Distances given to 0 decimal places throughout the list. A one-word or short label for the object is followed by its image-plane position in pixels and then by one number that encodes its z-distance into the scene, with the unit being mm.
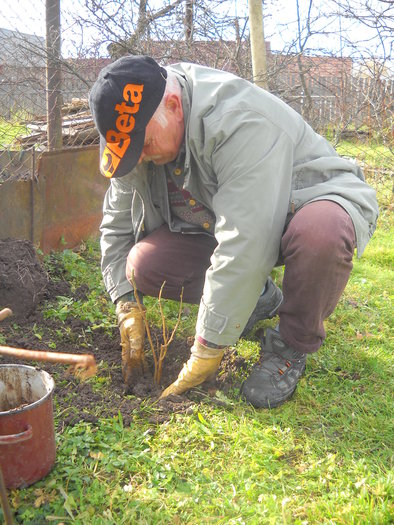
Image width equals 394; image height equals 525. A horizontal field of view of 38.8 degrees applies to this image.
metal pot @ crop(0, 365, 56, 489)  1747
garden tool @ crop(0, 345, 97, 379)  1139
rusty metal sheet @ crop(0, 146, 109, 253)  3572
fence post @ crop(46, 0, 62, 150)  3752
